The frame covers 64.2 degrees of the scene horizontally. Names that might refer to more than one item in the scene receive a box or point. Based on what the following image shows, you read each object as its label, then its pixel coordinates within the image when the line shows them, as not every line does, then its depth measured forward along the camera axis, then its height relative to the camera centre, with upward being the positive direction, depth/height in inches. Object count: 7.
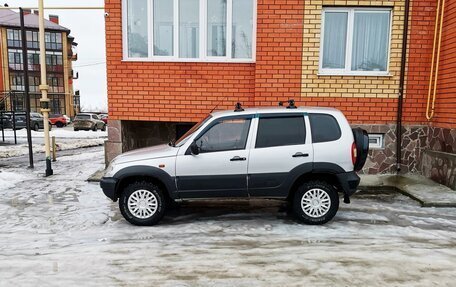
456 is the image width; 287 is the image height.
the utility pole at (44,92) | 348.8 +3.3
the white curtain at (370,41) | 338.0 +55.6
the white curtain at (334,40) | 338.3 +56.0
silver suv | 214.1 -40.1
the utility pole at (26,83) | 399.5 +13.2
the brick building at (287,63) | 332.2 +33.7
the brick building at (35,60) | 2122.3 +210.7
